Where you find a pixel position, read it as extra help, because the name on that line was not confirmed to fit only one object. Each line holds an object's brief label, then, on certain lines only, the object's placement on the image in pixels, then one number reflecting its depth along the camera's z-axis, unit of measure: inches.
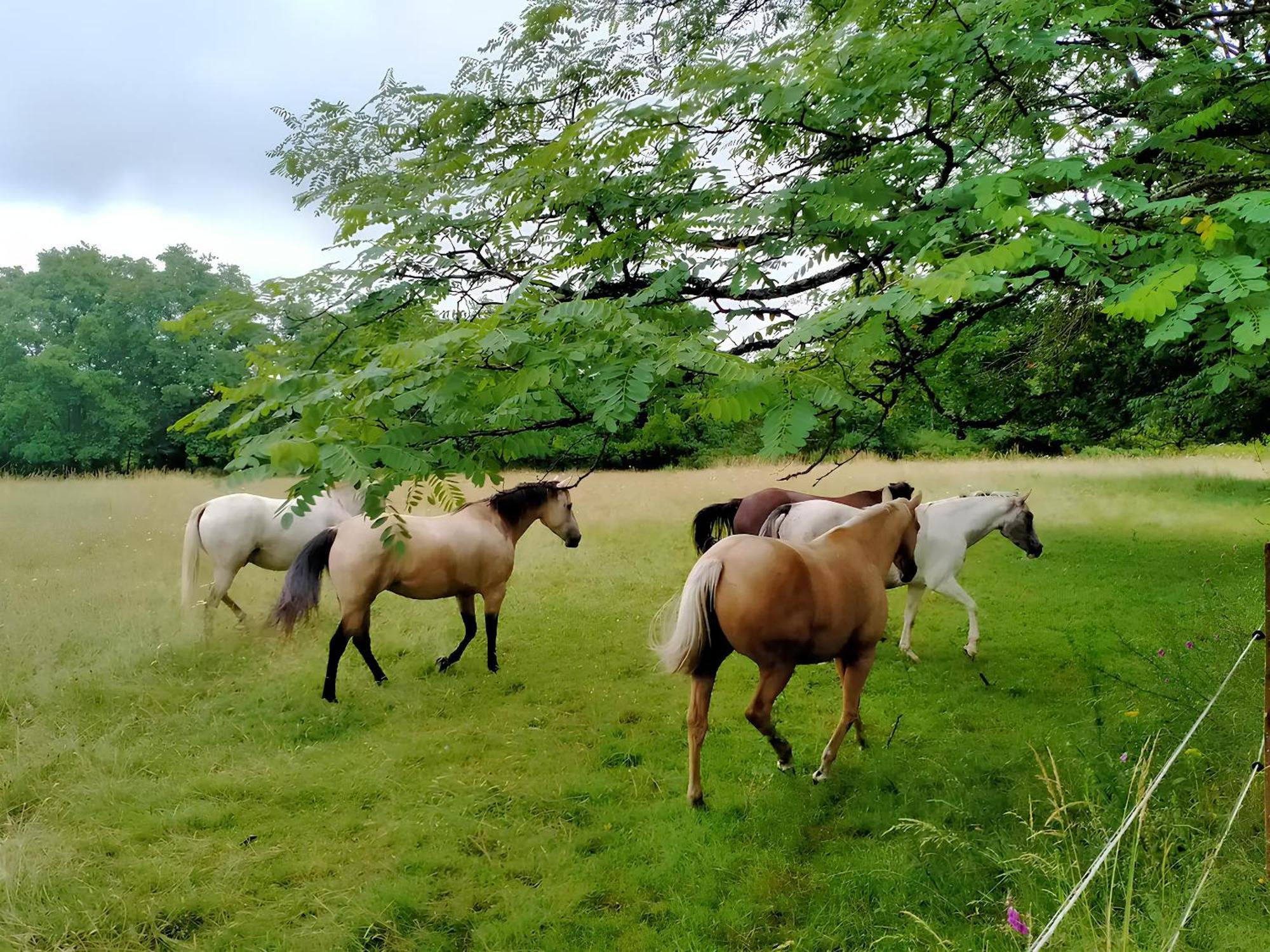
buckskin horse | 189.2
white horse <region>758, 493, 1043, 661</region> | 223.0
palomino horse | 129.7
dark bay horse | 243.3
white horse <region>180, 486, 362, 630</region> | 219.1
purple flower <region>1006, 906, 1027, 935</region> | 72.9
